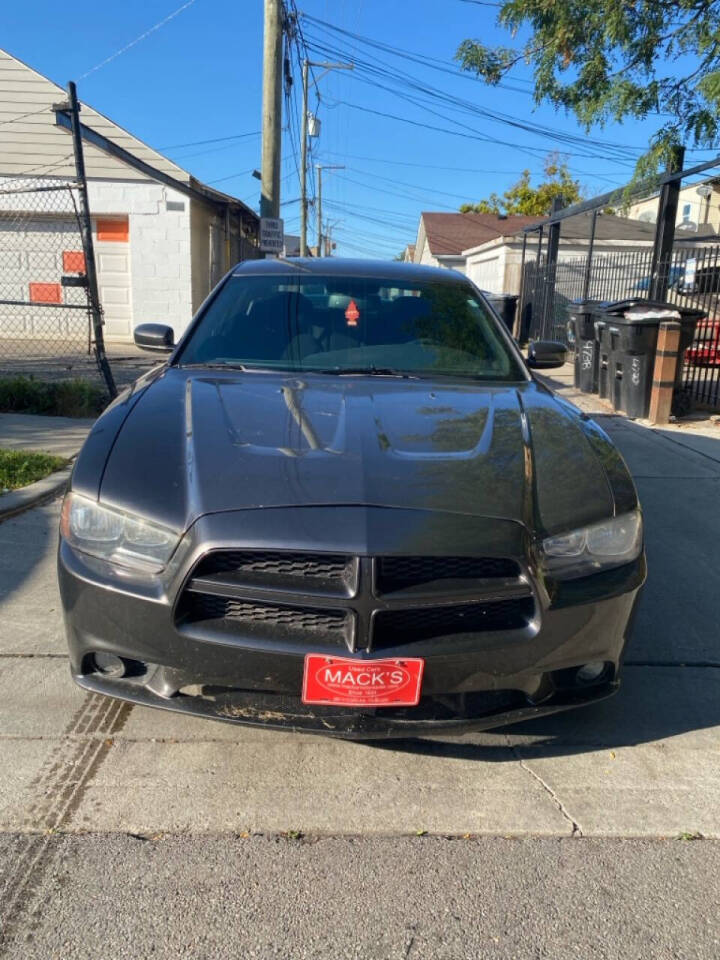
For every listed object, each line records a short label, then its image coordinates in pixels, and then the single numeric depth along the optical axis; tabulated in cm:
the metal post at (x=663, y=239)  1034
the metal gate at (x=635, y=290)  980
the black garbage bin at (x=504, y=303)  1550
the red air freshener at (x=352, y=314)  403
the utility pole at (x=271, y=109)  1270
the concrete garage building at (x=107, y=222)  1572
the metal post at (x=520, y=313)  1789
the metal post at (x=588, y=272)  1455
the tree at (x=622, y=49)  875
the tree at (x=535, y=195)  4444
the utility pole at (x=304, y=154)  2848
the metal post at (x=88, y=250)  709
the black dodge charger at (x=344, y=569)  228
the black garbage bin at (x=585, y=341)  1064
